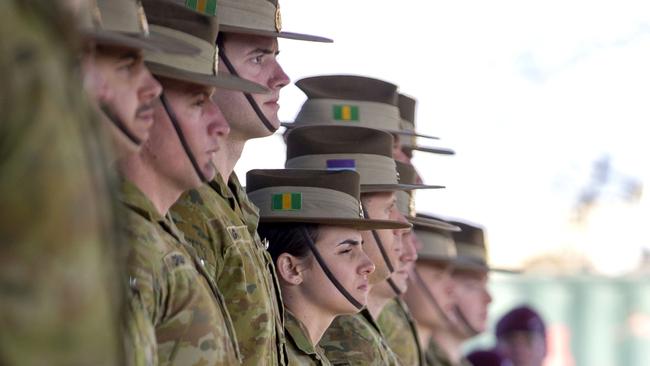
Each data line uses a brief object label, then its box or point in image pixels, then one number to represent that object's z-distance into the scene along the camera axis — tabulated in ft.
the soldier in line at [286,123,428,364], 34.99
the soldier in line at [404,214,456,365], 48.85
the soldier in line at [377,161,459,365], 39.22
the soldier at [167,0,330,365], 26.12
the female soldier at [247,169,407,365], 31.24
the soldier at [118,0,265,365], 20.90
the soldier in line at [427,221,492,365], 51.16
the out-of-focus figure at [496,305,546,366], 60.39
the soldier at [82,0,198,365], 18.34
